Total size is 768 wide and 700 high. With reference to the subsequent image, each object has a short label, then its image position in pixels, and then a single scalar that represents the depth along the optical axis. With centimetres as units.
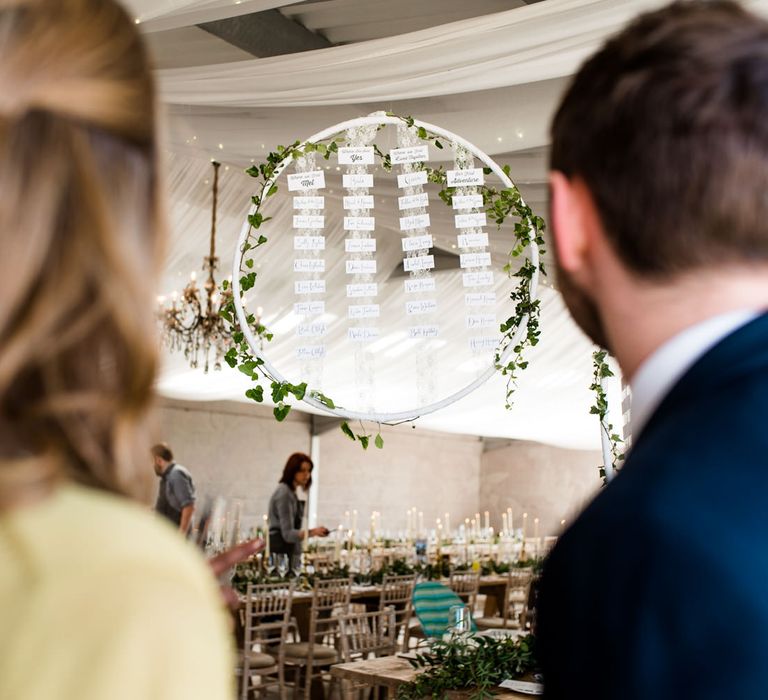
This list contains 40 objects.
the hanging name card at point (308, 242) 321
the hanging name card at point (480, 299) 324
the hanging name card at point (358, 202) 325
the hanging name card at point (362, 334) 321
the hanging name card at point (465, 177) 324
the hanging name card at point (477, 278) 324
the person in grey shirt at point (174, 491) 714
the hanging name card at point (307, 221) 320
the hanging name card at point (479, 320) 328
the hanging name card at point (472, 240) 327
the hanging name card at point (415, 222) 325
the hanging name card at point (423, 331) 318
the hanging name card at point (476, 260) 328
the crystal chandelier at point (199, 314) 755
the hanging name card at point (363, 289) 321
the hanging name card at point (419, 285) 323
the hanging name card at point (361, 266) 322
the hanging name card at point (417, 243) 324
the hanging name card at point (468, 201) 331
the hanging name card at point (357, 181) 324
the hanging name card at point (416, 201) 324
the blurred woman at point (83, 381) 49
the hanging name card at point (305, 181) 322
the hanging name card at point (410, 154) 323
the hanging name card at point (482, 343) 324
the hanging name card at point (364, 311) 320
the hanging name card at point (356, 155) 322
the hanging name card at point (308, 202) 323
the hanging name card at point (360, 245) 324
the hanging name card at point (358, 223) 321
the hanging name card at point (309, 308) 322
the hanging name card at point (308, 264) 320
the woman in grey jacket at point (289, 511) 709
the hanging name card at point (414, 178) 327
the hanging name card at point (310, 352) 317
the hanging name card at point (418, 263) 324
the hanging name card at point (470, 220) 328
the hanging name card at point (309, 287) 320
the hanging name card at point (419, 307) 320
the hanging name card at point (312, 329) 327
